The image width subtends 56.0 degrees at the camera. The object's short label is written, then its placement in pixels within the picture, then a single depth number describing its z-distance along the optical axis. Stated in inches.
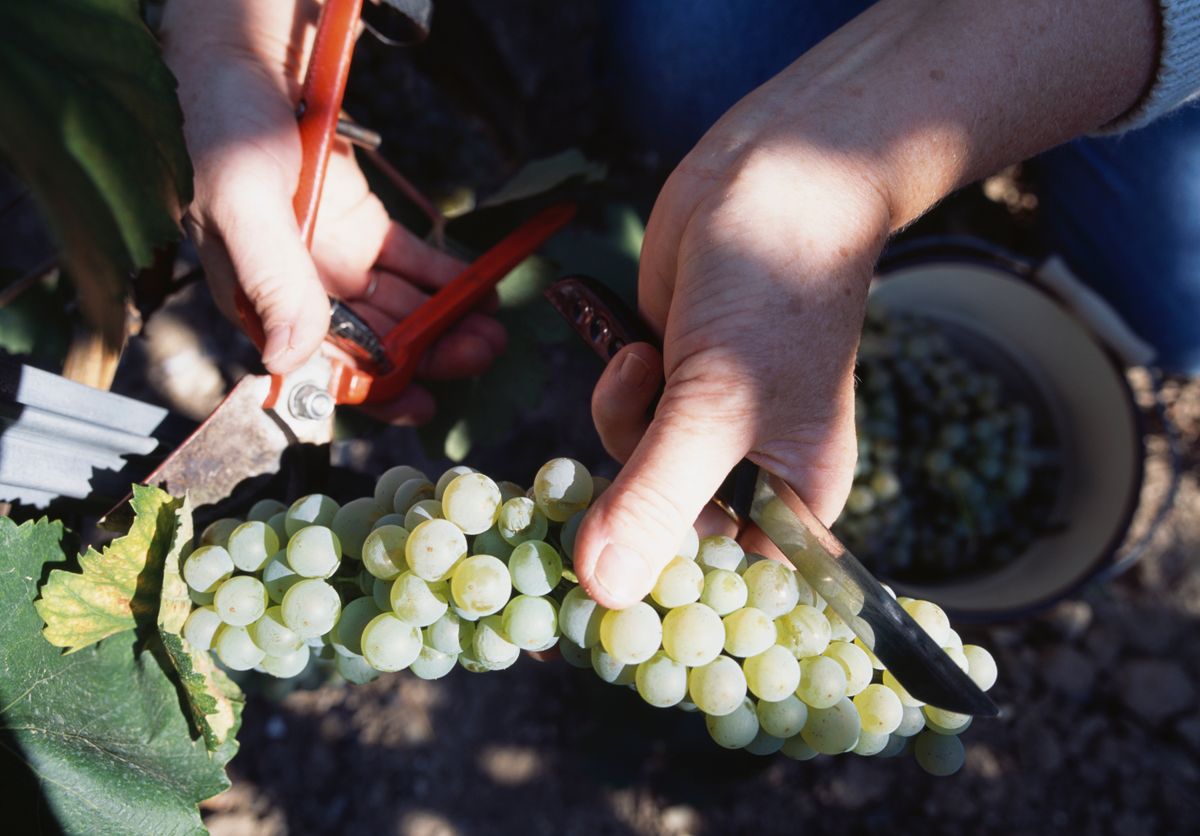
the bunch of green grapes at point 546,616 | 11.4
